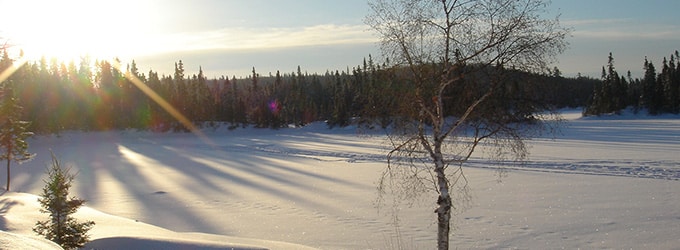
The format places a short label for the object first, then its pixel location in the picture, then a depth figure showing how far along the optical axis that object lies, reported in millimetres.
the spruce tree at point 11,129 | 28062
